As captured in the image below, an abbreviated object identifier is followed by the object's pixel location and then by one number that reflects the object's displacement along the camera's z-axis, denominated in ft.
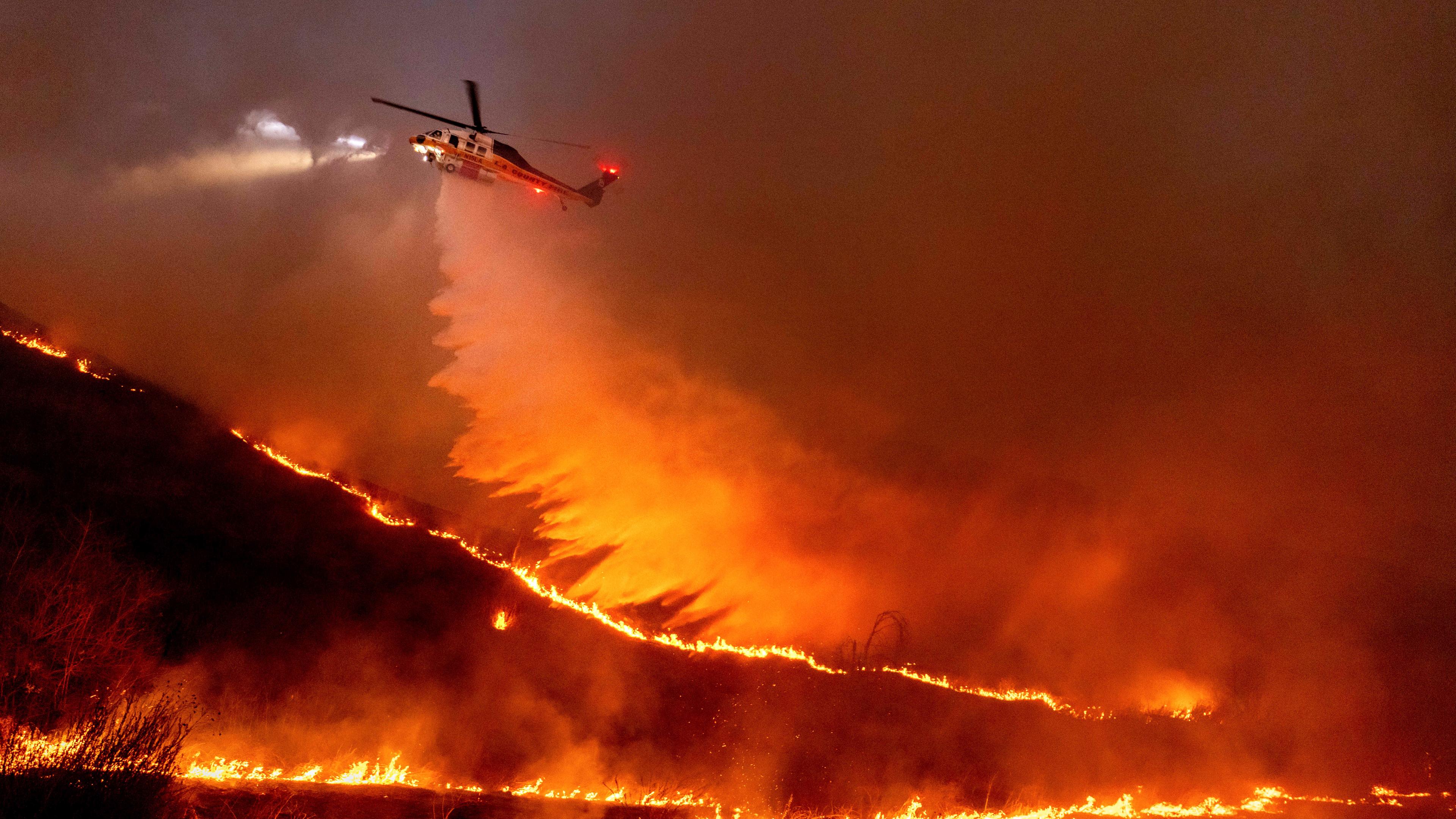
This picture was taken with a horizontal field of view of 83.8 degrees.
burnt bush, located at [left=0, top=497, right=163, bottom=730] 51.47
